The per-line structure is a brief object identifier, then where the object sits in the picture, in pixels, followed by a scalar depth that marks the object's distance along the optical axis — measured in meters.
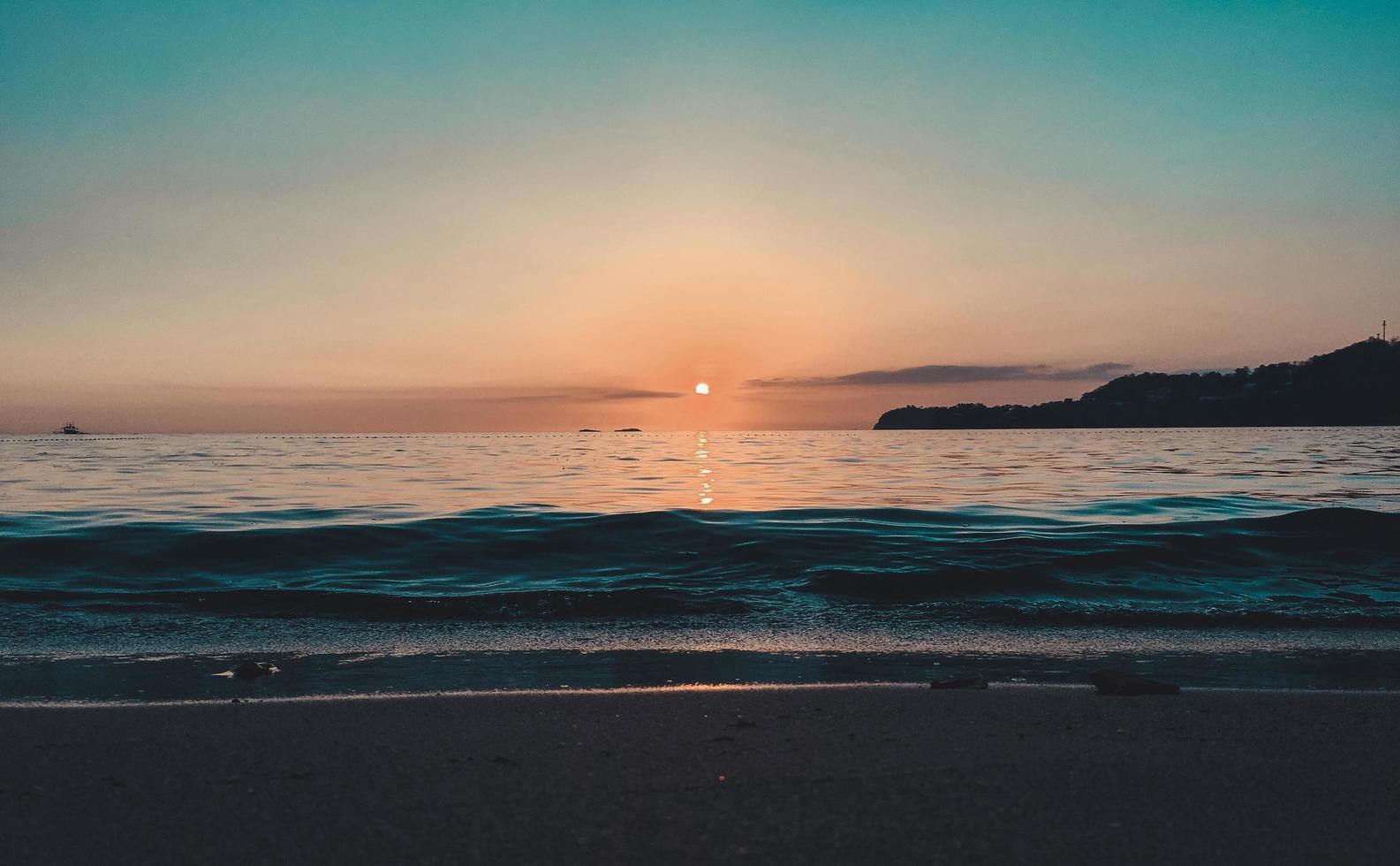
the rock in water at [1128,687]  5.33
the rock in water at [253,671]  6.27
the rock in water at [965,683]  5.55
